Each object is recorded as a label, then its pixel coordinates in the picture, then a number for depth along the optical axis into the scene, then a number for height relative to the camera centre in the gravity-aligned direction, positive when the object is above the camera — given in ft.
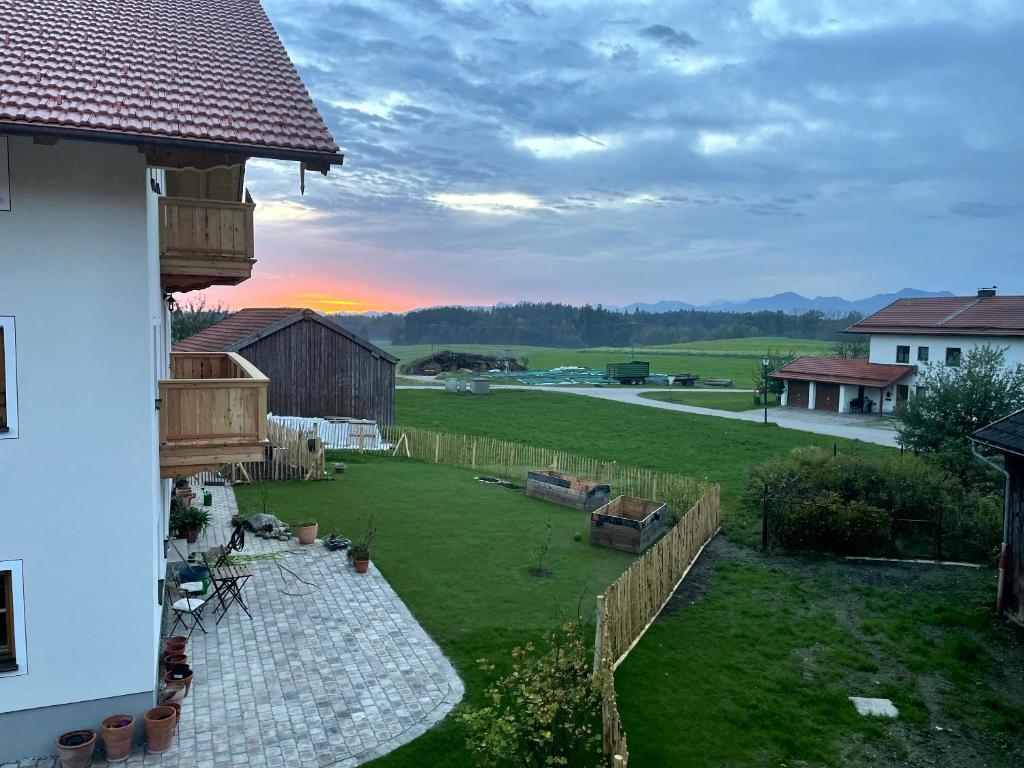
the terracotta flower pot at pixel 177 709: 30.29 -14.75
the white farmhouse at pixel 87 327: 27.12 +0.00
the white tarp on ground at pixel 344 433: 91.15 -11.91
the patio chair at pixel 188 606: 38.83 -14.02
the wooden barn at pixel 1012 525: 44.34 -10.58
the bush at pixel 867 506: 57.72 -12.56
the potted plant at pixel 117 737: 28.63 -14.86
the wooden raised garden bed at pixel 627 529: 57.57 -14.42
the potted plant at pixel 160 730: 29.09 -14.80
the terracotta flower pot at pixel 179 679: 32.83 -14.59
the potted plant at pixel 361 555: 49.90 -14.23
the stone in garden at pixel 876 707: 34.22 -16.19
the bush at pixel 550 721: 24.86 -12.75
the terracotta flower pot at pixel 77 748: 27.81 -14.90
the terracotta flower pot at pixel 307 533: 55.42 -14.25
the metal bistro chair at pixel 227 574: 42.65 -13.78
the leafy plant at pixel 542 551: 51.67 -15.40
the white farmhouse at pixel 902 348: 135.74 -1.69
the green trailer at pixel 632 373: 218.79 -10.57
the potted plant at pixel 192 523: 53.67 -13.24
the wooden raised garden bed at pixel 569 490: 69.82 -14.08
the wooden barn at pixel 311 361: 95.50 -3.86
